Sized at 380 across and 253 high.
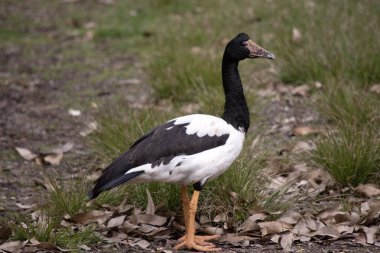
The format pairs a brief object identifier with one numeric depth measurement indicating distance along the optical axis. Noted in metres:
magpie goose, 8.91
